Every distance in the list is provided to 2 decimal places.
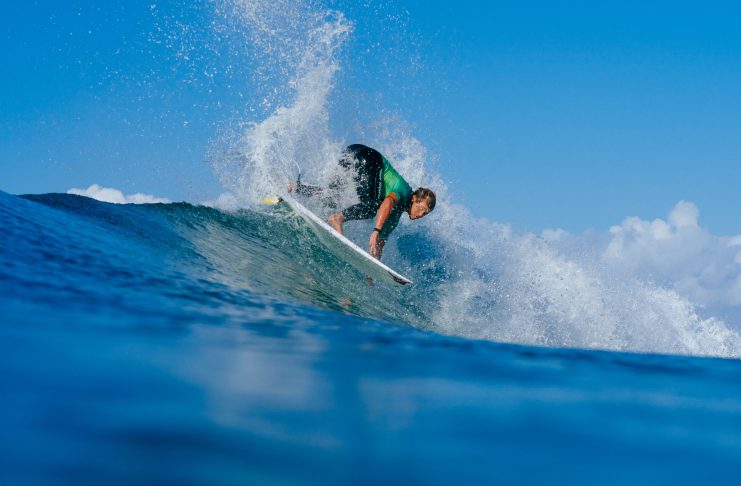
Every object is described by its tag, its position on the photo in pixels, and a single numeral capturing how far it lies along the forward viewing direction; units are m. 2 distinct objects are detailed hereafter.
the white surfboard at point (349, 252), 14.34
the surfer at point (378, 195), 15.46
